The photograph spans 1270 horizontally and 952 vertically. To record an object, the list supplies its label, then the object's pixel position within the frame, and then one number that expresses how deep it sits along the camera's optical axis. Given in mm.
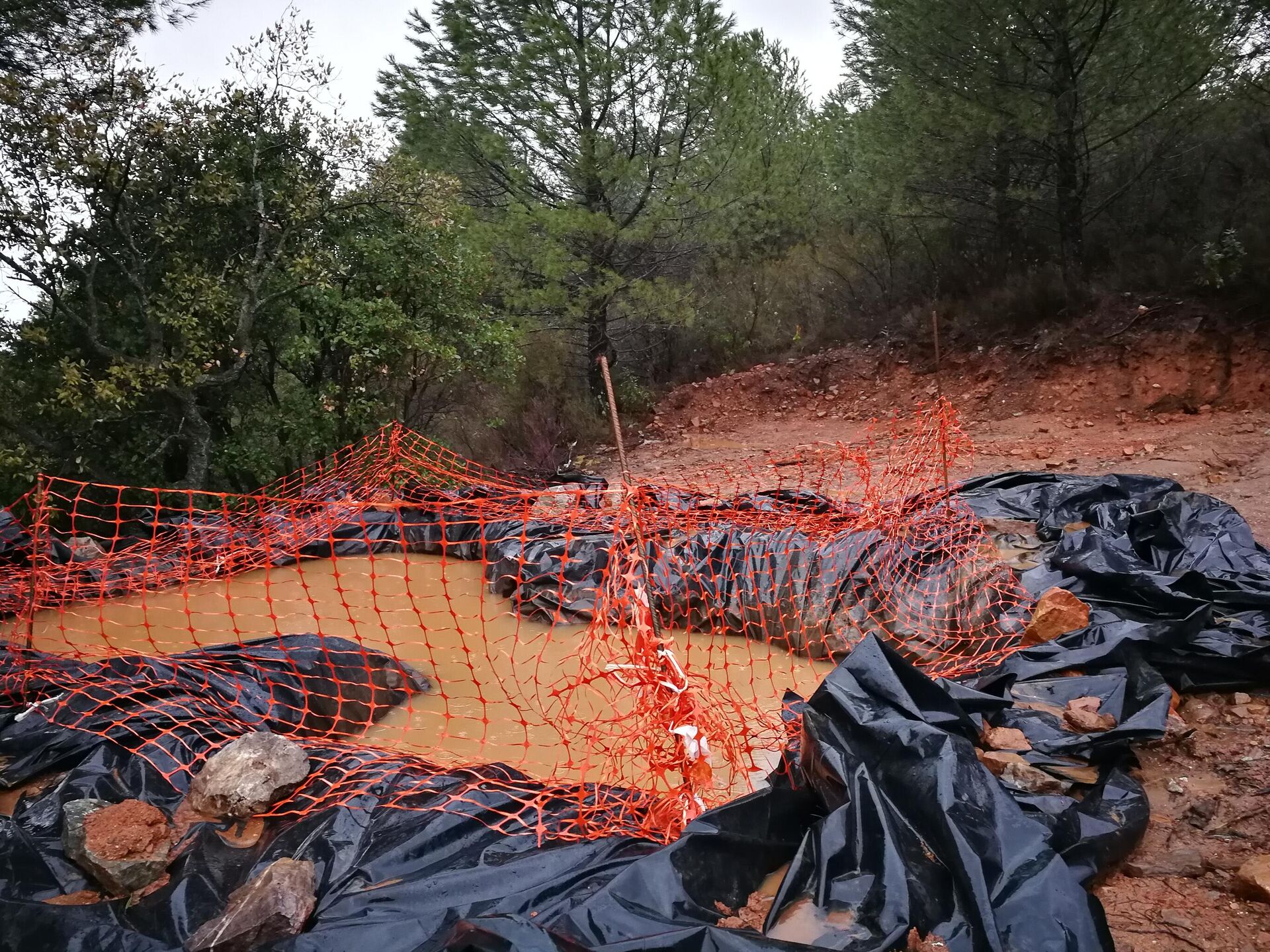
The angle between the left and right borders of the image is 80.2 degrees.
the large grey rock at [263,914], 1995
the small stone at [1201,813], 2416
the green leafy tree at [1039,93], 7746
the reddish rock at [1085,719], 2812
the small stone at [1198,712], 3039
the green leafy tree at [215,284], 5738
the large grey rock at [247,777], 2654
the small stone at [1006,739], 2750
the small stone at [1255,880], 1995
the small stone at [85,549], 5543
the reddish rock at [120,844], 2295
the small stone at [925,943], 1866
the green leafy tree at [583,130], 9008
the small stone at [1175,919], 1985
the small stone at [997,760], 2574
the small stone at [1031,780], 2506
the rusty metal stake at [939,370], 9805
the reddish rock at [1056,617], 3570
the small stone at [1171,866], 2201
